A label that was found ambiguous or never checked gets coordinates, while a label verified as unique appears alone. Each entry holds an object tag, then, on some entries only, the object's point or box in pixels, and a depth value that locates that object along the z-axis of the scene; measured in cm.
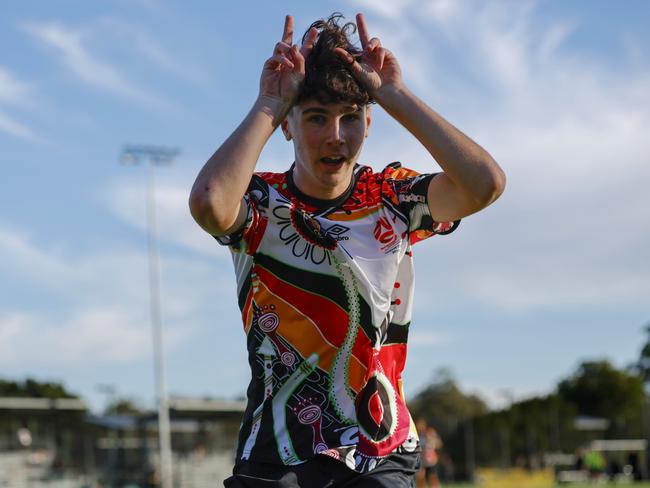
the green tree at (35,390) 8800
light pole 4103
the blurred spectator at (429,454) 2634
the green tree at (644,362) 8400
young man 345
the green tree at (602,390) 9719
